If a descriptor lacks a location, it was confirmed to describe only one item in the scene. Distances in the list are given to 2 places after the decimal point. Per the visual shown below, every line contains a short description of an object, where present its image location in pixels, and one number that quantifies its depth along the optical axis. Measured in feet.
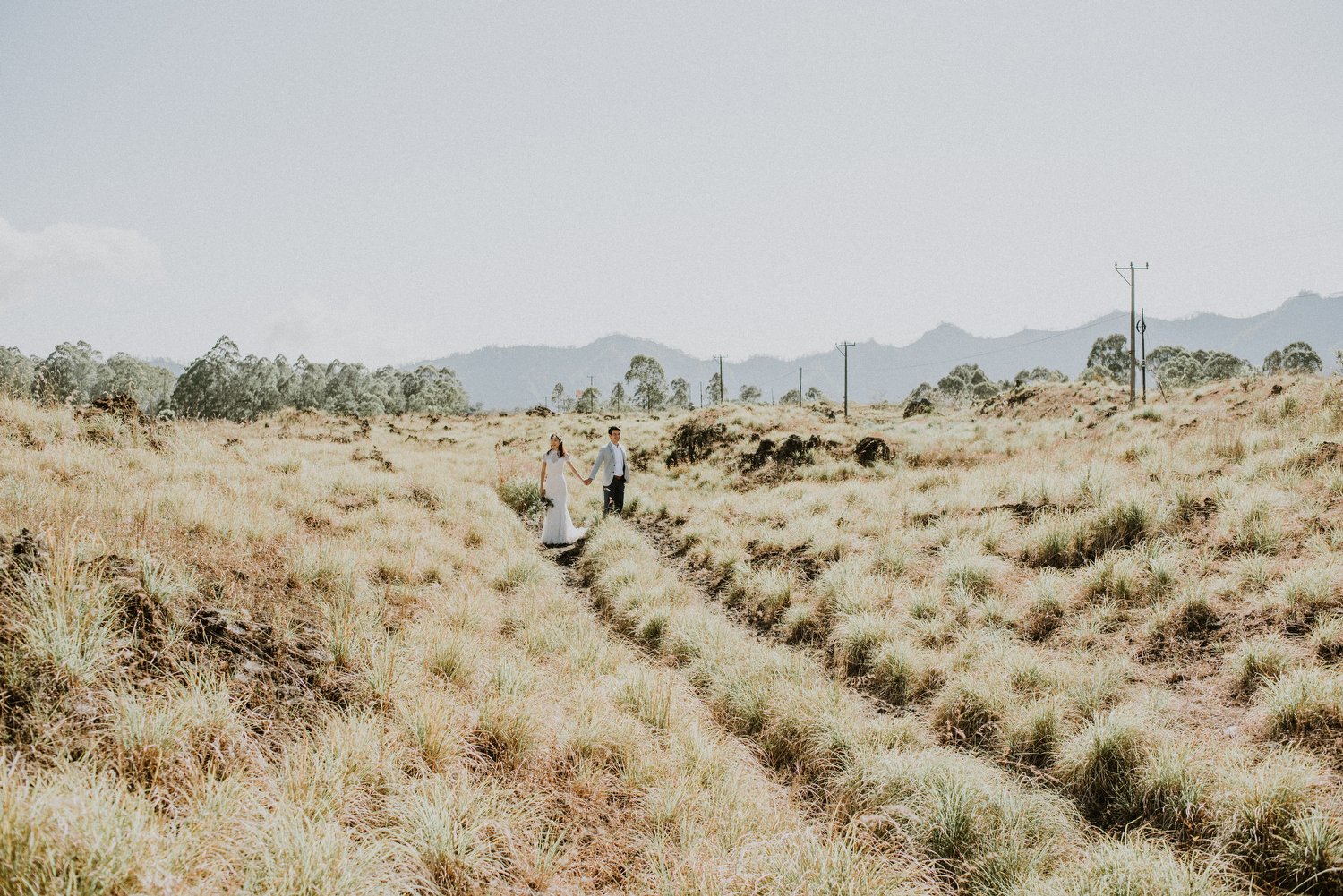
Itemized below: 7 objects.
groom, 44.86
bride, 38.09
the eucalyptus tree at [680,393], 348.38
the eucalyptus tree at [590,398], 286.87
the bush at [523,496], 46.03
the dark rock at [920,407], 160.48
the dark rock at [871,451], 59.98
